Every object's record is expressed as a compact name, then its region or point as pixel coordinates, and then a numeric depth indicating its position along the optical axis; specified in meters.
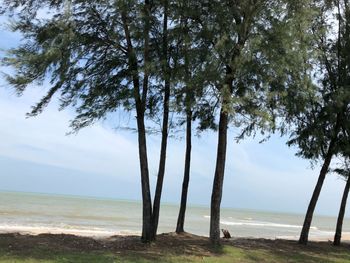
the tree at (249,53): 12.51
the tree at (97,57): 13.34
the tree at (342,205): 18.98
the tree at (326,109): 17.07
